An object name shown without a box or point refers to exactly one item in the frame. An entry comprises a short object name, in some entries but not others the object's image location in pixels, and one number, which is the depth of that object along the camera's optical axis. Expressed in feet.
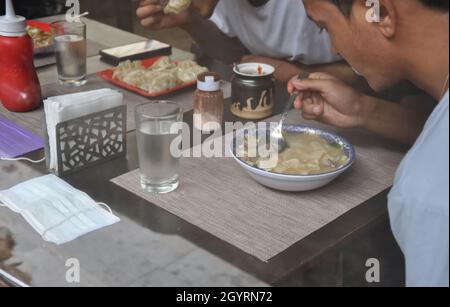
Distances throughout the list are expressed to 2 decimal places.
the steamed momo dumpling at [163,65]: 6.26
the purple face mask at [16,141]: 4.76
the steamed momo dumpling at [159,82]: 5.87
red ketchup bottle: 5.26
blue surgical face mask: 3.79
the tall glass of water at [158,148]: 4.23
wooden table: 3.40
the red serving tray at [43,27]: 6.90
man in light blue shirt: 2.86
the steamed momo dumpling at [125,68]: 6.16
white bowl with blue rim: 4.07
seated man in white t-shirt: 7.37
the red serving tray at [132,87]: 5.86
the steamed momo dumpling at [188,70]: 6.15
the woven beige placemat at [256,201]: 3.77
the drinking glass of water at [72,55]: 6.18
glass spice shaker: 5.28
